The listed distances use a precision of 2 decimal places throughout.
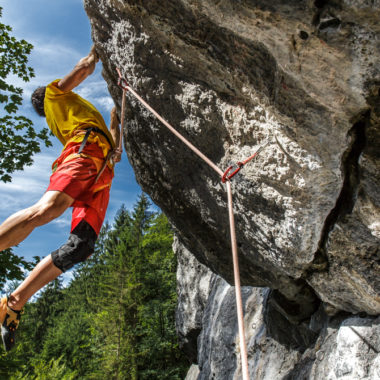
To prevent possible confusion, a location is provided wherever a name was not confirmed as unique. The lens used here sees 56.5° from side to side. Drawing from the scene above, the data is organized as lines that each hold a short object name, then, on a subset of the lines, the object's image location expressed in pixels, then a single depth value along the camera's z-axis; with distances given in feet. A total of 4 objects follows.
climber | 9.50
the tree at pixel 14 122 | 25.99
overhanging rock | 6.51
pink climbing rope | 4.38
